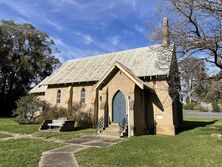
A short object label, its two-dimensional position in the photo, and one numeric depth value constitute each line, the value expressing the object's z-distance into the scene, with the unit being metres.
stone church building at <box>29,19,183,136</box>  13.97
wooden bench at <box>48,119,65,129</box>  15.90
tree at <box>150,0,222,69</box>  8.68
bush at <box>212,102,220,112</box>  45.62
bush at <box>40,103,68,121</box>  19.99
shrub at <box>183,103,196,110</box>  49.60
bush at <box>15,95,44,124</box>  19.49
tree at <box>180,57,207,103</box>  11.02
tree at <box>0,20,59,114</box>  33.67
